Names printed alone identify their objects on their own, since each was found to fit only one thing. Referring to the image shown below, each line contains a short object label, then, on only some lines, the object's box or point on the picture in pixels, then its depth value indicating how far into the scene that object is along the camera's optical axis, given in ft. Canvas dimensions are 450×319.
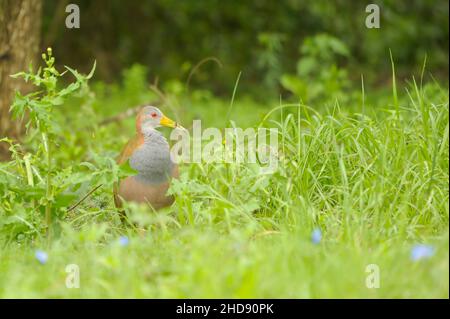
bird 27.76
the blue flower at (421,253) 19.56
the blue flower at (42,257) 21.67
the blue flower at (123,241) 21.88
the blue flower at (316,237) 21.39
